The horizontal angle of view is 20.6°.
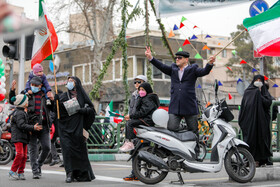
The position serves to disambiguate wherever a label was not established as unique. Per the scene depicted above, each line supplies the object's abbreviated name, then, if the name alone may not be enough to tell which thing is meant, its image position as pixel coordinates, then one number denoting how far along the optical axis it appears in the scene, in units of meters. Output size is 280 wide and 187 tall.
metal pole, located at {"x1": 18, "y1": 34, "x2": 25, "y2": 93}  21.21
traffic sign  20.13
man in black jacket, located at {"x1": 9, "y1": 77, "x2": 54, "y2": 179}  13.47
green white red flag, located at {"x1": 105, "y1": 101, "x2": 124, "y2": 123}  25.29
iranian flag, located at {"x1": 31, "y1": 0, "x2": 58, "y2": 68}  14.26
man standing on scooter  11.80
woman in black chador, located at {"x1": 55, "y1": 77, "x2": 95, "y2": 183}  12.67
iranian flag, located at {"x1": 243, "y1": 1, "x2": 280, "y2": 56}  11.51
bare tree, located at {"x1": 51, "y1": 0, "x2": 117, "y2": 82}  47.87
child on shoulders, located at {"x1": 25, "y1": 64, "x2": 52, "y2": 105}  13.90
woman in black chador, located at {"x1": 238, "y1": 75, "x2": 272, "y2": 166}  14.44
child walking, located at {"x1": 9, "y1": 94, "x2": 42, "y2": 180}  13.31
